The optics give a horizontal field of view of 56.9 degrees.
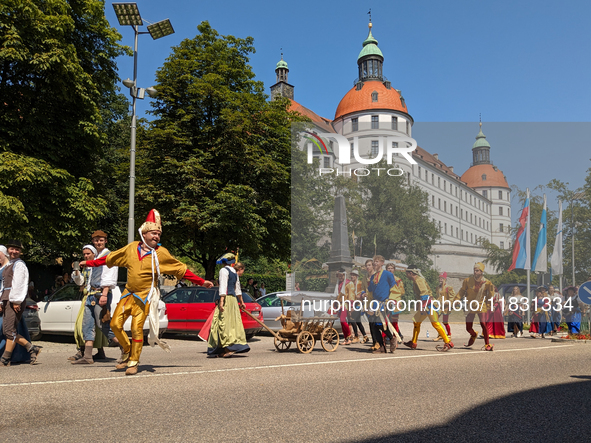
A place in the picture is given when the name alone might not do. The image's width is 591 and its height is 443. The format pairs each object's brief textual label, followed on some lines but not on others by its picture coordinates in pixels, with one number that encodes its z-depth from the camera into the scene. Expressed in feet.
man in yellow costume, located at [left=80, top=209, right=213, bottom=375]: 24.18
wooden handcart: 36.65
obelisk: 66.13
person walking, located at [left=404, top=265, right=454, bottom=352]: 39.29
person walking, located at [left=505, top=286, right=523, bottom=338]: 61.00
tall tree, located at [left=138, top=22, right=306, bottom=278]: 74.13
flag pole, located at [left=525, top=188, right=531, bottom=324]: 65.35
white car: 41.60
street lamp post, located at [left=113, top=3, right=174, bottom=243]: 61.57
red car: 47.73
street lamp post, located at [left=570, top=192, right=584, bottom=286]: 67.00
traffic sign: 43.37
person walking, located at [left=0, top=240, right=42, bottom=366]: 26.66
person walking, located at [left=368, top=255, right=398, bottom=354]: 36.01
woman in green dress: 32.37
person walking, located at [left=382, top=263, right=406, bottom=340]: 38.40
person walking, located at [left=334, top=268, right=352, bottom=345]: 45.14
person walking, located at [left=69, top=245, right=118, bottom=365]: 27.78
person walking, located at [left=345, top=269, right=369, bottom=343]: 45.09
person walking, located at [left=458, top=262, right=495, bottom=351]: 39.81
